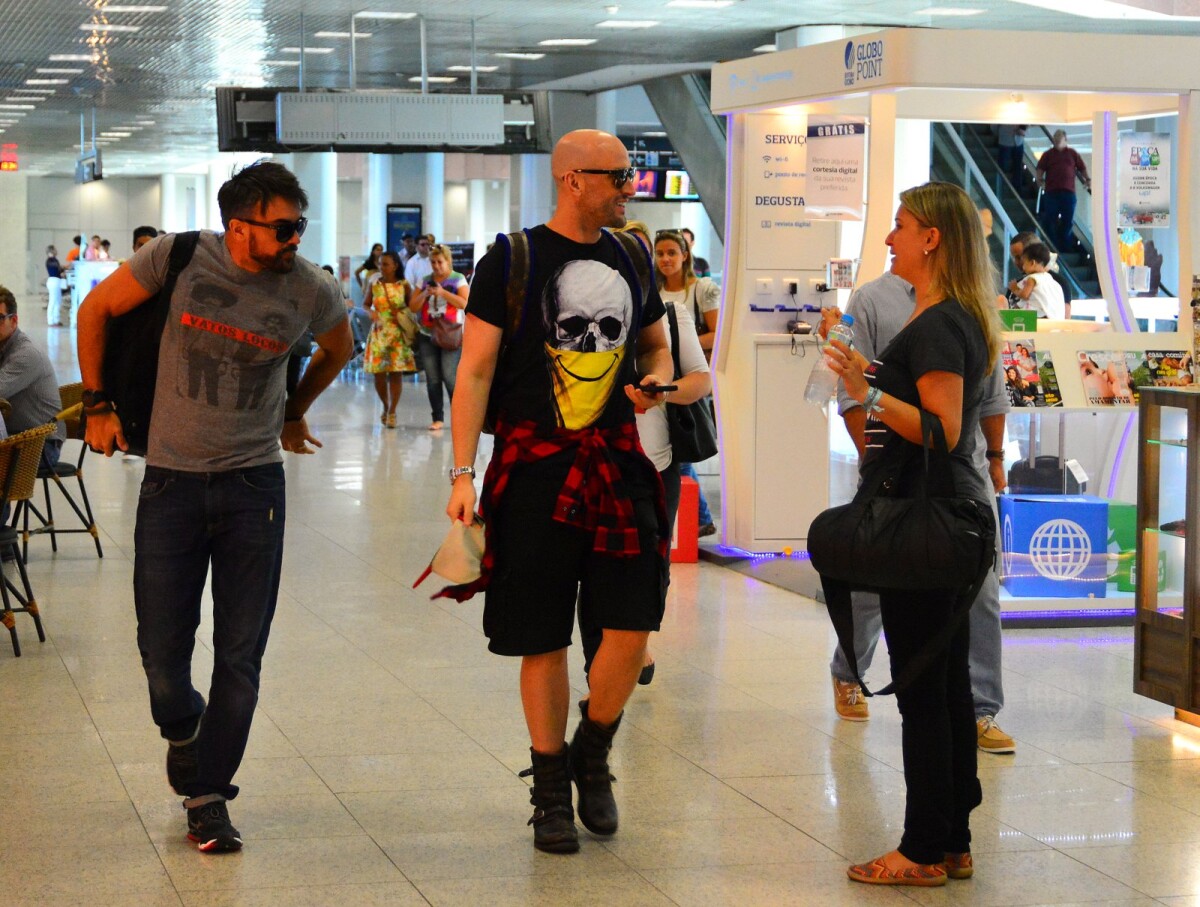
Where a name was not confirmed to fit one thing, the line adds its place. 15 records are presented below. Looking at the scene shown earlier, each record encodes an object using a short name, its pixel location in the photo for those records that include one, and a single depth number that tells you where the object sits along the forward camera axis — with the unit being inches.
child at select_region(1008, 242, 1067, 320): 375.2
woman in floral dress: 563.5
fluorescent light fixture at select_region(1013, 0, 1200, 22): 502.3
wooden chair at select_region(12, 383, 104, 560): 282.8
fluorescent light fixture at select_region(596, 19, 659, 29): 596.1
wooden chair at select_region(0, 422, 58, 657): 219.0
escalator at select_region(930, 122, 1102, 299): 574.2
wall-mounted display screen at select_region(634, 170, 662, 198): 870.4
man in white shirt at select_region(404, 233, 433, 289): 742.5
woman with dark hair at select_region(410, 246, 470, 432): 528.1
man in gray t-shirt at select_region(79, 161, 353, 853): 139.9
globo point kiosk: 255.1
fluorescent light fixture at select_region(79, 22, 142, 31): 595.1
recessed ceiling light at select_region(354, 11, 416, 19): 570.6
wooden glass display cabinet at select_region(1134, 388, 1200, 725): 186.7
